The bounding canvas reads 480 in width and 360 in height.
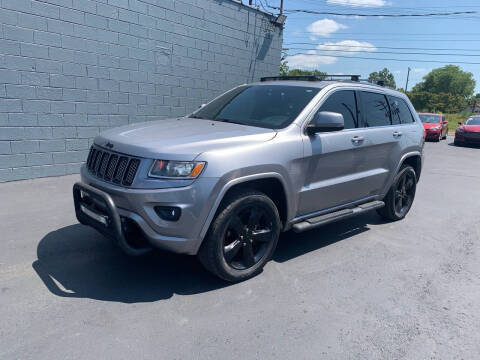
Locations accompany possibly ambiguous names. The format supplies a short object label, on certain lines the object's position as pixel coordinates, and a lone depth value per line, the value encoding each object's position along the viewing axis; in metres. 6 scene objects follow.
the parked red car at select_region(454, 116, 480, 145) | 16.84
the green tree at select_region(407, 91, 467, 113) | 65.62
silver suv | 3.04
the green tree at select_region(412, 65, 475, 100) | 118.50
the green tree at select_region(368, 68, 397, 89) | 126.01
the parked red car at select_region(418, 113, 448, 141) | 18.36
